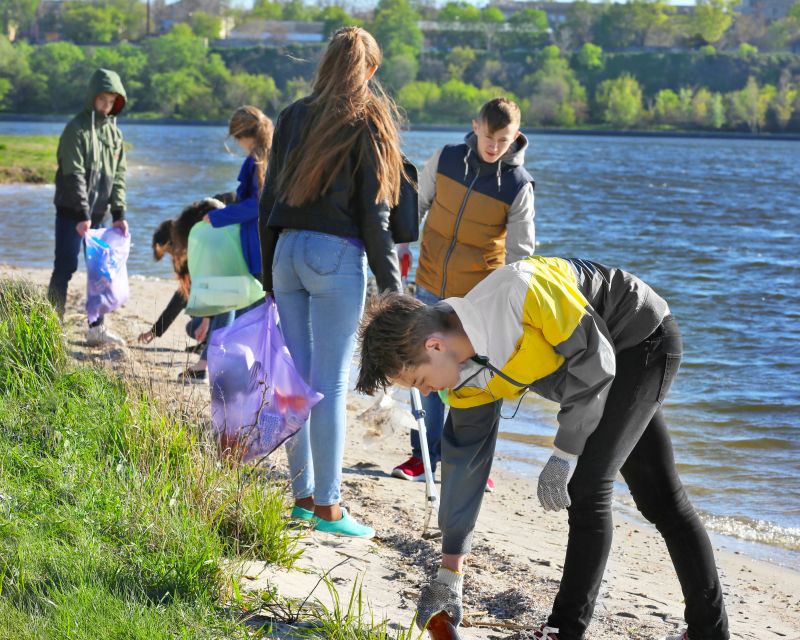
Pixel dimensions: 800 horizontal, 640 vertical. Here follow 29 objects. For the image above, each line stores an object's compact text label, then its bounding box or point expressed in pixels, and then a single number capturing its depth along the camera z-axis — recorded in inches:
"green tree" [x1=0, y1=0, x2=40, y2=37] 5944.9
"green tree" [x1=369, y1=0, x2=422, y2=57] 5561.0
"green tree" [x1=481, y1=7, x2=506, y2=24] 6884.8
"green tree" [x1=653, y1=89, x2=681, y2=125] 4495.6
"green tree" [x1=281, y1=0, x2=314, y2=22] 7702.8
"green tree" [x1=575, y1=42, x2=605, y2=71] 5270.7
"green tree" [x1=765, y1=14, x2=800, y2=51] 6136.8
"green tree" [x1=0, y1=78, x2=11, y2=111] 4061.5
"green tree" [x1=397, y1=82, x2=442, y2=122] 4576.8
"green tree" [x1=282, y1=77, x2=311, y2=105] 4729.3
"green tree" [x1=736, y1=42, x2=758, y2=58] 5229.3
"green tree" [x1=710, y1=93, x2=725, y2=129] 4298.7
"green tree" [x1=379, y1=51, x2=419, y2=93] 4942.2
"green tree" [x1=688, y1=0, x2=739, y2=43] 6387.8
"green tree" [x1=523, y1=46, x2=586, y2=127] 4547.2
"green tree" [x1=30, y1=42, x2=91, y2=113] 4256.9
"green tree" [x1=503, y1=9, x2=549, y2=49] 6082.7
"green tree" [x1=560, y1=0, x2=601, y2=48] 6368.1
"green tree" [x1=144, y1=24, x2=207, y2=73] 4933.6
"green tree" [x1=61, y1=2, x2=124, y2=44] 6038.4
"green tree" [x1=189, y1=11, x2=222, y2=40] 6481.3
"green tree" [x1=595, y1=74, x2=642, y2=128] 4463.3
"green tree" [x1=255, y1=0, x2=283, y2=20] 7475.4
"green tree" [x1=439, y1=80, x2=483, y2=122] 4530.0
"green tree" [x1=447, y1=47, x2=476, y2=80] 5231.3
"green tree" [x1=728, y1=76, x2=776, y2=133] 4306.1
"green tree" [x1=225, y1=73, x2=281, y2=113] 4648.1
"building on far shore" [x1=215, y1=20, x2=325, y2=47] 6412.4
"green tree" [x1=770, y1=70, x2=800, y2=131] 4239.7
